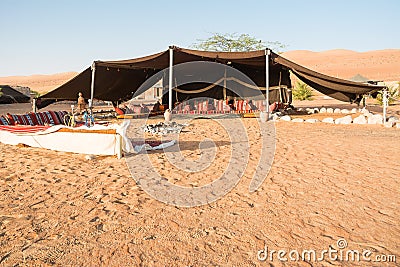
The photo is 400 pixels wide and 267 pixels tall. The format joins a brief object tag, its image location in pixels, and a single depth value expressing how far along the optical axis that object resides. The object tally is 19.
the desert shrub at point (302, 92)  23.53
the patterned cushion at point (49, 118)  8.51
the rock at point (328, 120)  9.62
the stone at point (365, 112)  10.95
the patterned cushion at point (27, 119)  7.82
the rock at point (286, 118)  10.30
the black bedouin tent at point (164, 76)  9.93
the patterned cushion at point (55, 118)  8.62
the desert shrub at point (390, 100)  16.93
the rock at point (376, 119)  9.13
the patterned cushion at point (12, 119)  7.43
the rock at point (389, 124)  8.38
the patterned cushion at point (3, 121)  7.23
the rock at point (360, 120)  9.22
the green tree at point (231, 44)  22.53
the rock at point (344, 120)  9.34
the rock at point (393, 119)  8.78
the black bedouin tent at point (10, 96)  23.15
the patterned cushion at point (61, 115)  8.75
